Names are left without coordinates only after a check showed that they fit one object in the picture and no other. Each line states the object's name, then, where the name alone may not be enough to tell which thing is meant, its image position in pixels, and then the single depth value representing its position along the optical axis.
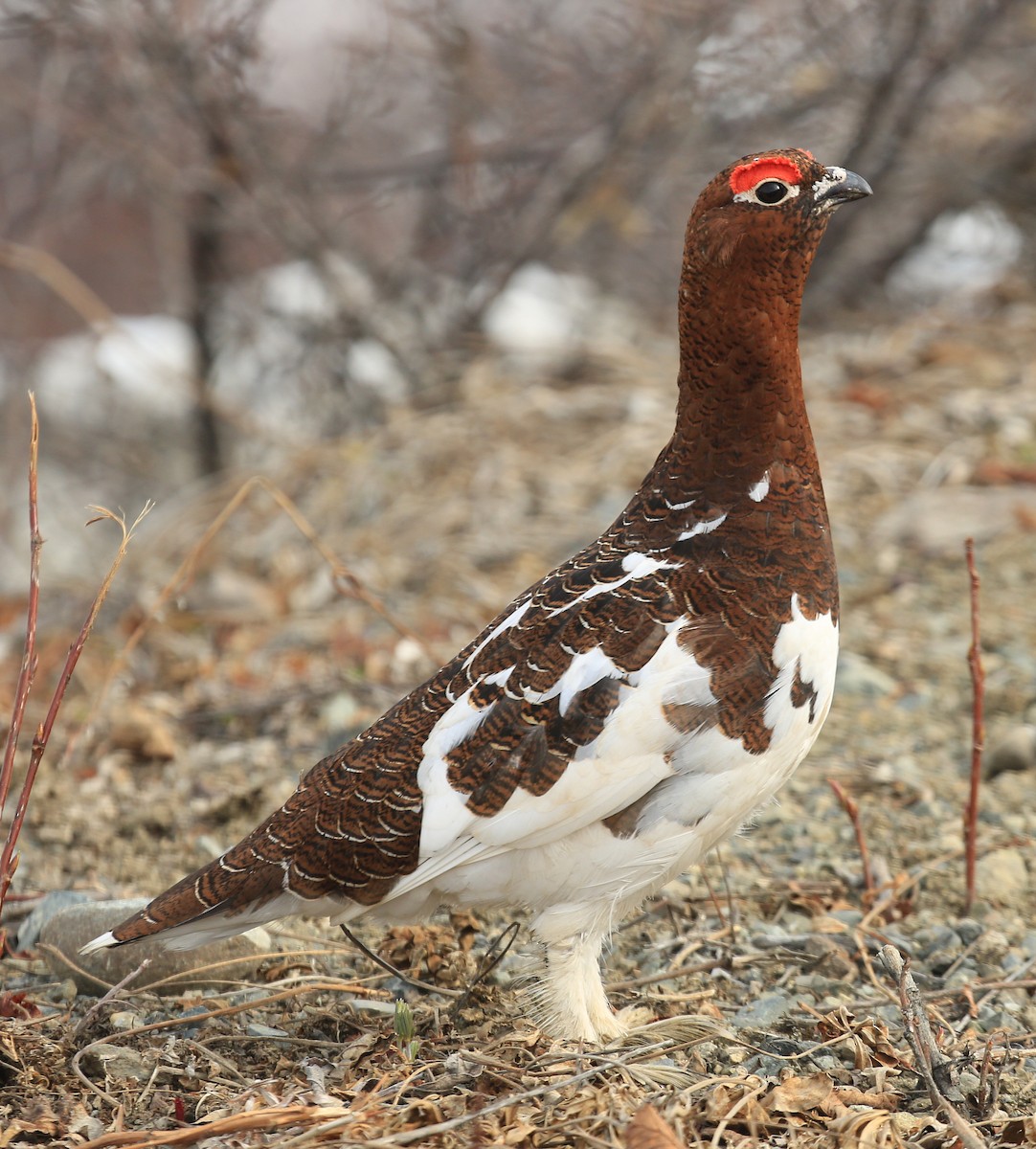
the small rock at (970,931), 6.75
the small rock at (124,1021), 5.96
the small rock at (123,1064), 5.43
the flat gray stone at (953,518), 11.62
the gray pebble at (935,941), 6.69
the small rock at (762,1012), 6.00
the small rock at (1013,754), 8.44
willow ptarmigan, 5.39
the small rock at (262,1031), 5.91
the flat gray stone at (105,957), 6.23
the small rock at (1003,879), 7.15
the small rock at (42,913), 6.73
